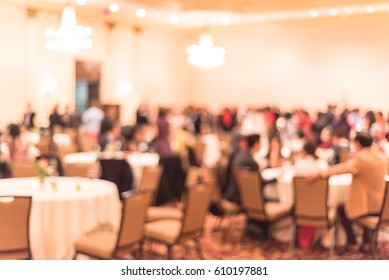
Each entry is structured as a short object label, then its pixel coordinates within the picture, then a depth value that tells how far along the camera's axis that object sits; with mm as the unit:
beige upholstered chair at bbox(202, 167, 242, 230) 11942
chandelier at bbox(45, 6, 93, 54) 7877
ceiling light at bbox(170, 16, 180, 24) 11144
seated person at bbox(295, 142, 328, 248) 11132
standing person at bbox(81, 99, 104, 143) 10154
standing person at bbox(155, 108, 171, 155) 15754
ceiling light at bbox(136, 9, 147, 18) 10988
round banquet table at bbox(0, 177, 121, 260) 8638
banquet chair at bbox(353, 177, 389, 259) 10103
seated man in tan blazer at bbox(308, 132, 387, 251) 9510
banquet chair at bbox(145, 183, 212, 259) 9433
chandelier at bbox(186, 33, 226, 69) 10240
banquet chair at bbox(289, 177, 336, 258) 10637
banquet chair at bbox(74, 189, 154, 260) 8601
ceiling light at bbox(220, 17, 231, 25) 12068
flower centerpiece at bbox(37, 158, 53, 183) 9368
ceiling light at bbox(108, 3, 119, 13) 9121
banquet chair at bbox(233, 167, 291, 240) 11163
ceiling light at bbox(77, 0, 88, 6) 8279
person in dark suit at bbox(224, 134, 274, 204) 11806
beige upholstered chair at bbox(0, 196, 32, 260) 7988
